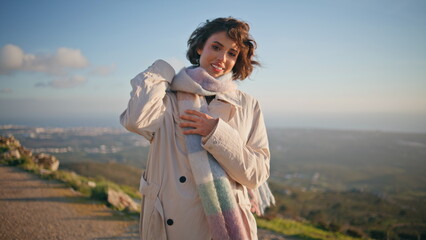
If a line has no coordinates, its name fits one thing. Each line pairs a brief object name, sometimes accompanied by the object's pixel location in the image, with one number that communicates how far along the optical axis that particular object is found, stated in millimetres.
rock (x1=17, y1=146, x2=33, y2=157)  9926
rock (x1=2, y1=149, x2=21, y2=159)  9154
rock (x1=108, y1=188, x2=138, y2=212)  6414
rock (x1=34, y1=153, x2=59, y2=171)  9206
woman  1611
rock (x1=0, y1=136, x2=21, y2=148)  10190
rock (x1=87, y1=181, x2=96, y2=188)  7627
